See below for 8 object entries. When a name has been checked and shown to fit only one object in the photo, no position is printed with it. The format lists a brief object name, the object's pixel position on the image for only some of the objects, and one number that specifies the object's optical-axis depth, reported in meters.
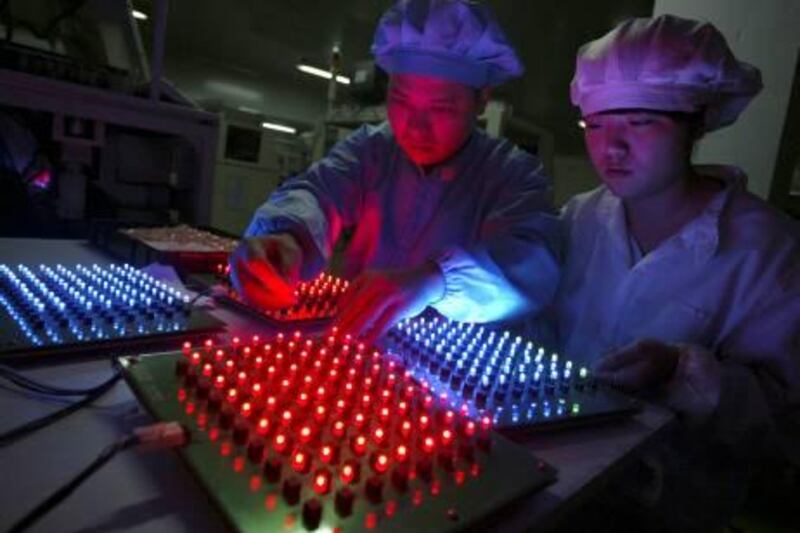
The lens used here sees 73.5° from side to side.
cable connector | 0.49
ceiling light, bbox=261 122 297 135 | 7.86
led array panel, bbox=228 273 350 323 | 1.01
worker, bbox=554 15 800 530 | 1.07
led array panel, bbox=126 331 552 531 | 0.45
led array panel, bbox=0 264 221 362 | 0.77
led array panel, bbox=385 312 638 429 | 0.70
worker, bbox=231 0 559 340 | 1.04
